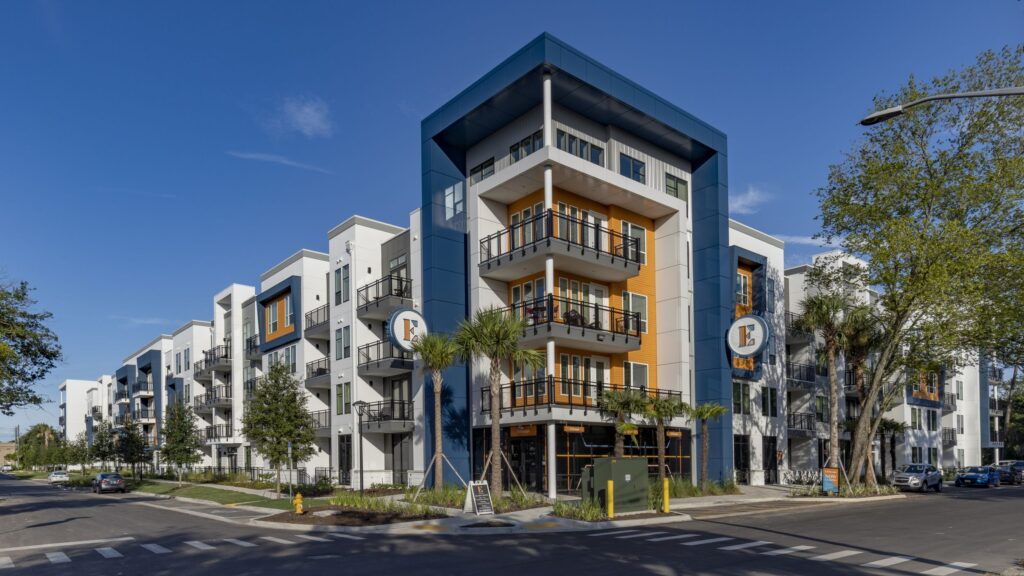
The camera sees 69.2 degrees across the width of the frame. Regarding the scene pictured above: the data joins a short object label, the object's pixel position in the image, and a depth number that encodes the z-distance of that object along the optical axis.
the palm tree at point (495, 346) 27.64
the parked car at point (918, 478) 42.69
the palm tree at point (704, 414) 34.81
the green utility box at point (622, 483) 24.62
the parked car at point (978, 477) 50.03
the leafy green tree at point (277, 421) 34.53
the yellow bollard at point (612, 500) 23.83
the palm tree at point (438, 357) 29.42
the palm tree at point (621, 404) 31.94
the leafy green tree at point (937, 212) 34.78
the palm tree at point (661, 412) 32.47
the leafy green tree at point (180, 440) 49.94
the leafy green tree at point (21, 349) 33.22
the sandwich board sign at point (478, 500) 24.98
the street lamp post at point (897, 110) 11.50
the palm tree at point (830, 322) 38.41
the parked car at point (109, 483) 49.38
